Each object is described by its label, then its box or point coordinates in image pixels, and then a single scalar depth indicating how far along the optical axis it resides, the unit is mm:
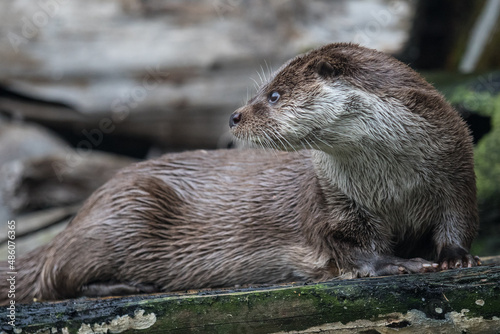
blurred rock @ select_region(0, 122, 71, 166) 13352
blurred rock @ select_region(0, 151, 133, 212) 12070
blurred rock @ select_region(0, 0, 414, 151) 12508
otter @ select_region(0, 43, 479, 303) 4836
